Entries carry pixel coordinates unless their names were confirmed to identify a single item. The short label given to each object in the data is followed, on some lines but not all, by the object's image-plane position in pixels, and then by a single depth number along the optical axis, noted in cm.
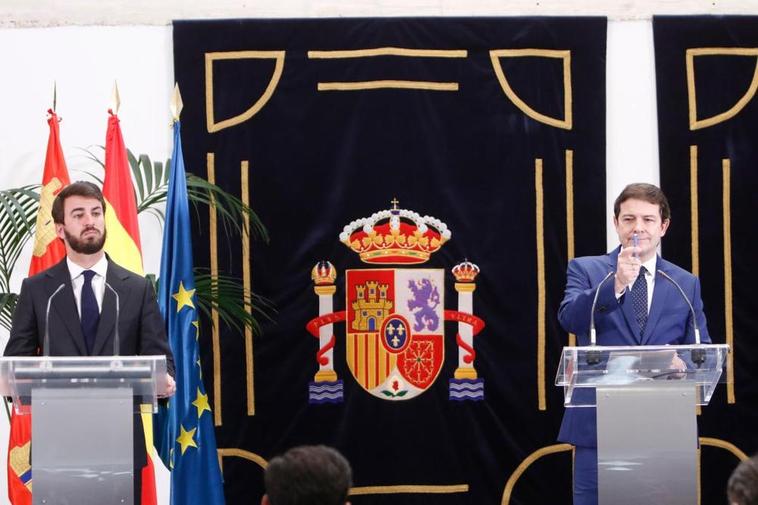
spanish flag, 970
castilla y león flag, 964
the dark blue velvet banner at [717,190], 1128
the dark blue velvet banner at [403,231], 1119
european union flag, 969
